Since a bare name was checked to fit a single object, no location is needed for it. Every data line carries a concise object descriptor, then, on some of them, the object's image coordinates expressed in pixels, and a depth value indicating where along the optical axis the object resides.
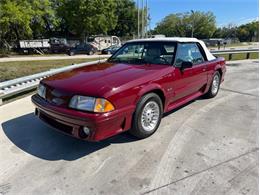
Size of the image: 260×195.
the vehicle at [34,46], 30.13
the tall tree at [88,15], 33.00
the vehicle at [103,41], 34.71
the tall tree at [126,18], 47.38
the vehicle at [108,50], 28.13
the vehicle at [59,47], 30.85
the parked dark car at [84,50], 27.70
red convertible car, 2.96
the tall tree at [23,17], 24.05
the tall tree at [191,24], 74.31
